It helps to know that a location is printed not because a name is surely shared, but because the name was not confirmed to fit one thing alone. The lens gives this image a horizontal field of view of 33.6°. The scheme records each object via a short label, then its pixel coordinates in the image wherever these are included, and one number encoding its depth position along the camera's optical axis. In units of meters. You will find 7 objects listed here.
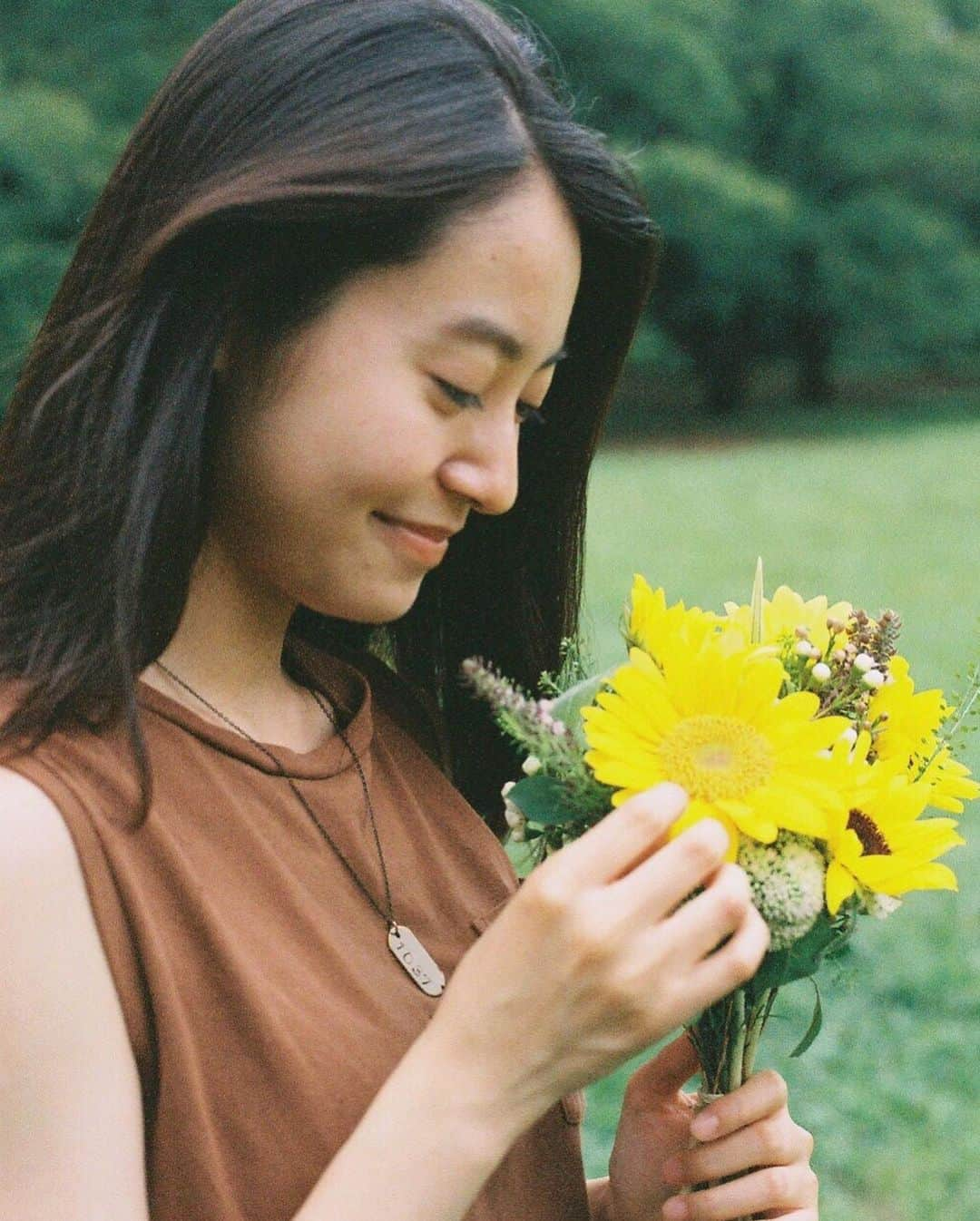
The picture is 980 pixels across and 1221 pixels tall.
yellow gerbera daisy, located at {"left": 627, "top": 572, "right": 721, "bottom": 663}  1.36
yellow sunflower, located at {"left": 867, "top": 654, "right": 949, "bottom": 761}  1.45
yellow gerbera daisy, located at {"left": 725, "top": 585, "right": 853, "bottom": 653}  1.50
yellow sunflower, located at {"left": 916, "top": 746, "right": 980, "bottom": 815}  1.46
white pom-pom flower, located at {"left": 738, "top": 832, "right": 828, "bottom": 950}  1.30
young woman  1.21
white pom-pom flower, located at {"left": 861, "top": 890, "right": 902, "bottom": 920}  1.35
